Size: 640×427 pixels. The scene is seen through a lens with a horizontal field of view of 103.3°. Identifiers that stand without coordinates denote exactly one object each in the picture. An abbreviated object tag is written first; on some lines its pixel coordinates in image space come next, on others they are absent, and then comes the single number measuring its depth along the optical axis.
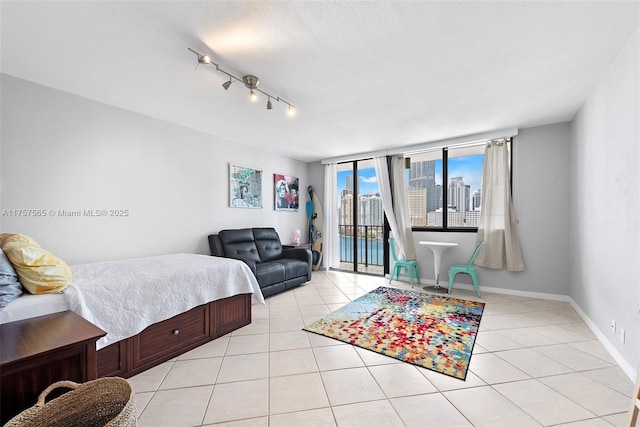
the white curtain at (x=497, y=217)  3.75
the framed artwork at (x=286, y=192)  5.05
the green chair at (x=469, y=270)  3.81
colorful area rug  2.15
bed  1.68
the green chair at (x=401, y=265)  4.39
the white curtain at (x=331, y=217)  5.52
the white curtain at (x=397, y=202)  4.59
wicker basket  0.99
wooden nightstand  1.05
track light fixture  1.90
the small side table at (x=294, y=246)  4.75
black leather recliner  3.67
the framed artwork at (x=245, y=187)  4.20
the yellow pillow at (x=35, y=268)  1.58
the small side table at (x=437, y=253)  3.90
